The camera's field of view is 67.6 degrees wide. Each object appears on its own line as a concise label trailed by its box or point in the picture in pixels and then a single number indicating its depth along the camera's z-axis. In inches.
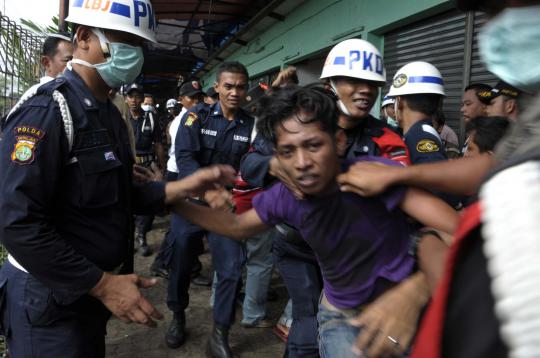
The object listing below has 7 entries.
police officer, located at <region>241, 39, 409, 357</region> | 94.9
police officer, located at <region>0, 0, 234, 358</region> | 59.4
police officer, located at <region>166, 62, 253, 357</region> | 131.0
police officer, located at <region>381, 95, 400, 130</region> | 206.4
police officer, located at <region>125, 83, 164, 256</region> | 266.8
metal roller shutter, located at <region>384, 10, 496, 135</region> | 175.0
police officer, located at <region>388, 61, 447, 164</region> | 105.3
